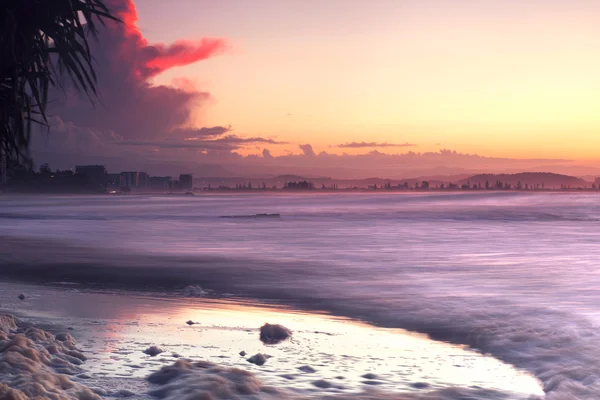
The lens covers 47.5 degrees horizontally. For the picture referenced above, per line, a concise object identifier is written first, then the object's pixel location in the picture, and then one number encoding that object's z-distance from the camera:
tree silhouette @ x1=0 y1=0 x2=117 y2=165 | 6.61
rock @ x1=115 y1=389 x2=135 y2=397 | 5.10
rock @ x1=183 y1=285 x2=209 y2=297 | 12.01
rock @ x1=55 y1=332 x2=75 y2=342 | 6.83
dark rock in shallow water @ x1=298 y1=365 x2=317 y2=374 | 6.12
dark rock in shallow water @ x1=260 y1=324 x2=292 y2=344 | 7.60
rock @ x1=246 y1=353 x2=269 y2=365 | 6.40
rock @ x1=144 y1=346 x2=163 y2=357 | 6.54
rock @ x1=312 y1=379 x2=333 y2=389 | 5.59
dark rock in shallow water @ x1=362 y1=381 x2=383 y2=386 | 5.75
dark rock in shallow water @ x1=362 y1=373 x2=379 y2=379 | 5.99
